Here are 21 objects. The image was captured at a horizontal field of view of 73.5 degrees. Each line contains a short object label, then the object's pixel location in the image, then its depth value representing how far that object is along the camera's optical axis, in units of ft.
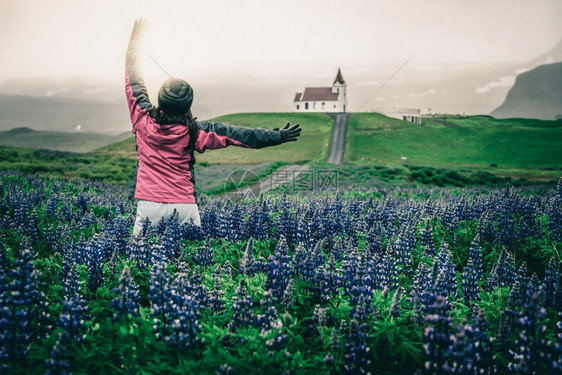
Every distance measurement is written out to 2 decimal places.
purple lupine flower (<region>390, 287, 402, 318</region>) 11.97
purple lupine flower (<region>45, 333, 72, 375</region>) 9.70
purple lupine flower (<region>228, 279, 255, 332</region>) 12.22
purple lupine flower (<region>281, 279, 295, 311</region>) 12.41
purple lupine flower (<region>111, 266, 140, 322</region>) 10.52
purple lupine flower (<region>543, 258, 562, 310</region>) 14.76
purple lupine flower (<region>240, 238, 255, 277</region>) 13.35
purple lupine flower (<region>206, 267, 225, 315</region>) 13.43
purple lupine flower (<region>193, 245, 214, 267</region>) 18.13
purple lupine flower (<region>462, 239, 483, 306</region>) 15.42
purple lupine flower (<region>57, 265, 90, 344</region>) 10.97
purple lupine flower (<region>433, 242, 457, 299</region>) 15.18
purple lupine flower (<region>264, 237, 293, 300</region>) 13.33
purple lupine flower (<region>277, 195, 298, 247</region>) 21.88
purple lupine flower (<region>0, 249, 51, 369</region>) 10.53
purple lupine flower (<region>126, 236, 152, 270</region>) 16.51
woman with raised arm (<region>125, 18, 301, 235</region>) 19.80
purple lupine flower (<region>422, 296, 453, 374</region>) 9.74
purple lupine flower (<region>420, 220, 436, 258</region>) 20.36
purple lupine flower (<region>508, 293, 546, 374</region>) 9.80
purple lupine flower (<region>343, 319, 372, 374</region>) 11.18
